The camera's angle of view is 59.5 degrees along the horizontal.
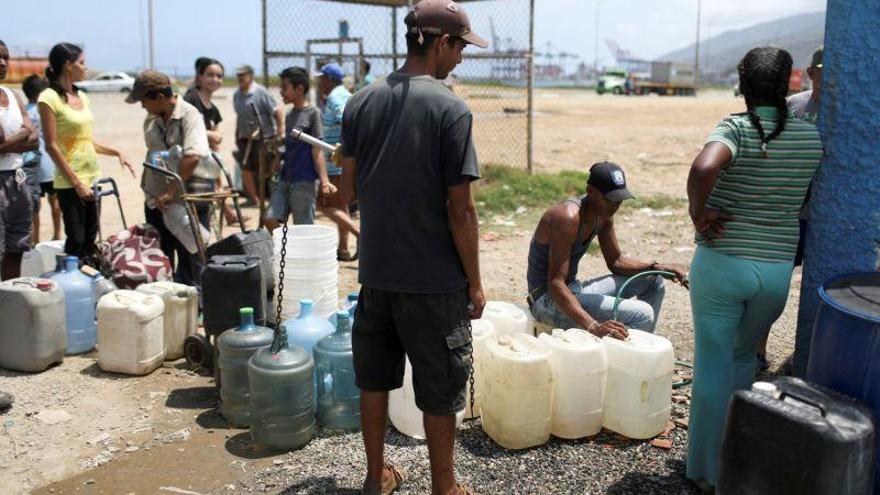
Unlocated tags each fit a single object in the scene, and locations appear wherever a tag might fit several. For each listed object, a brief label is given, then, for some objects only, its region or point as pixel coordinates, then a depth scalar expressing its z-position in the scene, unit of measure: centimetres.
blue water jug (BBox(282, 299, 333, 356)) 444
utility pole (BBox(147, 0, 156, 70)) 3372
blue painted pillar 309
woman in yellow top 569
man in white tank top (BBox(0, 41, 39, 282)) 511
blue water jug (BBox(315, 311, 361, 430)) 418
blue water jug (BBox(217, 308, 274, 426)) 418
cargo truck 5941
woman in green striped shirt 299
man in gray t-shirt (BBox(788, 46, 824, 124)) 466
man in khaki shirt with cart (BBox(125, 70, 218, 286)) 558
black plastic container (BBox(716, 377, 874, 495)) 233
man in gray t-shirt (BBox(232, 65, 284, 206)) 980
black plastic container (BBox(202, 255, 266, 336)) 480
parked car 4181
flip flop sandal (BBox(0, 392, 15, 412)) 437
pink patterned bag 563
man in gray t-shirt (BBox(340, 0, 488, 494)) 287
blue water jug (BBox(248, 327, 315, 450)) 390
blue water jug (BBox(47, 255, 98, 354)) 524
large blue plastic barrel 255
